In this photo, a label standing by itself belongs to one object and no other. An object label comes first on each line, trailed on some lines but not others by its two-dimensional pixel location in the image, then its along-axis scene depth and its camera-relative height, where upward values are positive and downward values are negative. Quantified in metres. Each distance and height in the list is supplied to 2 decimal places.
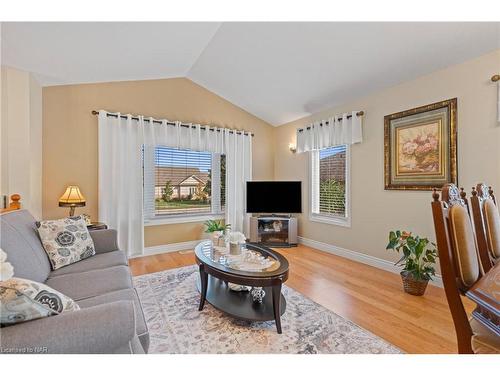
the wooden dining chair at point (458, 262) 1.02 -0.33
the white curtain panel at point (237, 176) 4.31 +0.22
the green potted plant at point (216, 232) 2.54 -0.52
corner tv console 4.17 -0.77
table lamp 2.81 -0.14
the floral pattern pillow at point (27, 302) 0.87 -0.45
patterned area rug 1.60 -1.08
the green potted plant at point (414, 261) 2.34 -0.77
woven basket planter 2.34 -0.97
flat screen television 4.13 -0.17
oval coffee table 1.71 -0.73
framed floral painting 2.50 +0.47
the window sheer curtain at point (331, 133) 3.33 +0.85
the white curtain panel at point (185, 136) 3.65 +0.85
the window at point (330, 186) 3.67 +0.03
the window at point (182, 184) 3.79 +0.06
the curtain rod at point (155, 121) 3.31 +1.04
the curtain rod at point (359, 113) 3.28 +1.04
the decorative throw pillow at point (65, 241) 1.92 -0.46
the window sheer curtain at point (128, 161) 3.34 +0.38
